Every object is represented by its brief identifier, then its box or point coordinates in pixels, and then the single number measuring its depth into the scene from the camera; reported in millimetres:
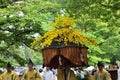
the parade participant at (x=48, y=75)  19781
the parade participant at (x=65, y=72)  8773
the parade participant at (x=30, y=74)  12969
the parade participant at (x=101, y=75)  11641
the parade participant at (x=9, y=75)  13297
